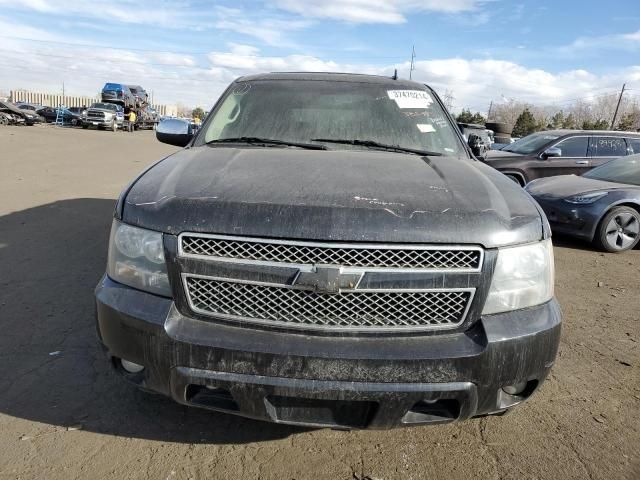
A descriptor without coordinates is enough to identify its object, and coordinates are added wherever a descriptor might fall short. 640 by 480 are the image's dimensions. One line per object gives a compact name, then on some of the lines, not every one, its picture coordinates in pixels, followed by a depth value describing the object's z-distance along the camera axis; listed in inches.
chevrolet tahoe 75.2
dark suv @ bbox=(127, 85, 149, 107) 1652.1
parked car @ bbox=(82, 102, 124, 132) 1365.7
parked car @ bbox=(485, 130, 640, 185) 388.8
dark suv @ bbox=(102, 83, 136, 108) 1531.7
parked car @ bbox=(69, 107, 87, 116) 1632.6
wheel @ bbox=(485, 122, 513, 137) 1162.6
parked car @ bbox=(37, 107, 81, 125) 1536.7
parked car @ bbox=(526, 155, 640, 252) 269.0
